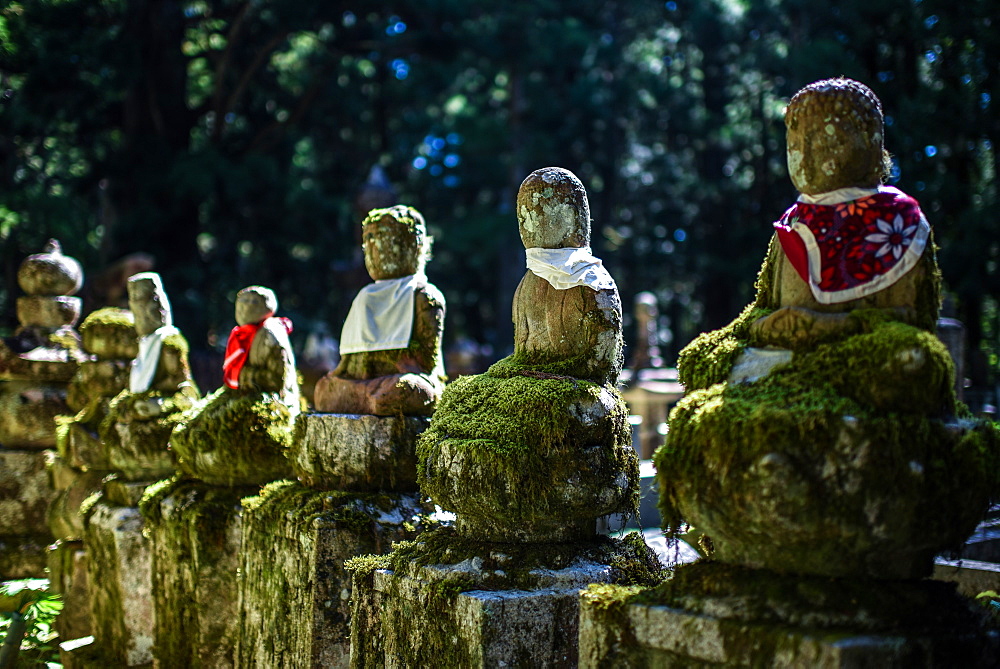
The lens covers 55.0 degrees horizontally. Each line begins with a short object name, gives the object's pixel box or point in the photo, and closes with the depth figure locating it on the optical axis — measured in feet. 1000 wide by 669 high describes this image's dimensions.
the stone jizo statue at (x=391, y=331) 16.57
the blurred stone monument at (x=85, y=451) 23.98
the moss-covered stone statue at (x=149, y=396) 21.58
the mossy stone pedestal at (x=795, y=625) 8.80
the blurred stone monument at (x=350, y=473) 15.55
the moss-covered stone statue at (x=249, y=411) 18.39
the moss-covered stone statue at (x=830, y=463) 9.06
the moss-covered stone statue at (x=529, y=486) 12.33
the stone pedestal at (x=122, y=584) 20.84
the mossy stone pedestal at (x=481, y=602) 12.08
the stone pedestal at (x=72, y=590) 23.95
